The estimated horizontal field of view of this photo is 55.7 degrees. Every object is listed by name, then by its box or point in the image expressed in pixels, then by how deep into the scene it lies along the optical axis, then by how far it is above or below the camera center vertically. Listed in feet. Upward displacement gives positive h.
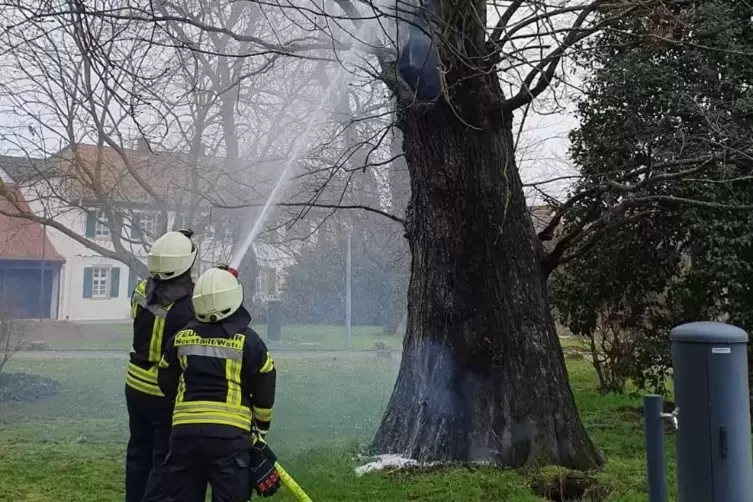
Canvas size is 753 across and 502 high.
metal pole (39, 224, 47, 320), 58.39 +2.04
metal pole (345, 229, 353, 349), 60.44 +0.38
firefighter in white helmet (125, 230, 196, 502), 12.63 -0.18
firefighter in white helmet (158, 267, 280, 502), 10.85 -1.30
